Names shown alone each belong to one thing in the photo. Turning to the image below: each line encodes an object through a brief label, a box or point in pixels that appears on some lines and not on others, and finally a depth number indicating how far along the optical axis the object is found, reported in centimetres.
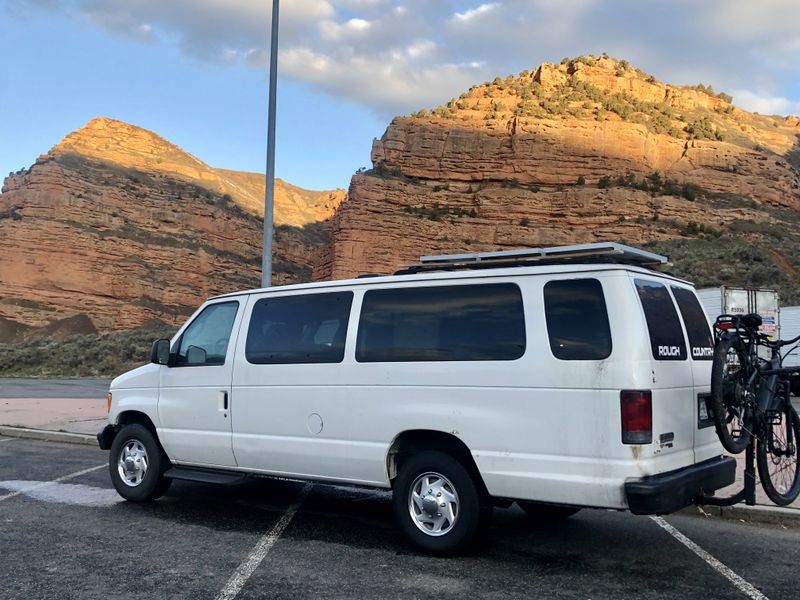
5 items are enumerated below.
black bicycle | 543
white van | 497
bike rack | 545
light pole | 1333
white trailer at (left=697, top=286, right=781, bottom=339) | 2138
